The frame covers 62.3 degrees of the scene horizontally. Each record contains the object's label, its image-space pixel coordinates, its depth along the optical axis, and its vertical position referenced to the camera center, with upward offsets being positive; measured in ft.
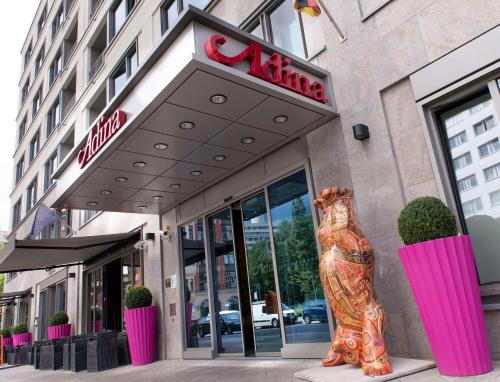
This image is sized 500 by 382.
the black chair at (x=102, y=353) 28.40 -2.30
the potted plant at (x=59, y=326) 43.42 -0.31
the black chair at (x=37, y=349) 36.96 -2.10
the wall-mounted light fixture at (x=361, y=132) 17.22 +6.33
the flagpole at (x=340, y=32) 18.27 +11.35
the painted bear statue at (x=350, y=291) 13.20 +0.00
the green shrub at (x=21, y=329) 56.24 -0.19
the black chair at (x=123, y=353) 30.49 -2.66
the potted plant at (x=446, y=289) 11.62 -0.25
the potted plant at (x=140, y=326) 28.60 -0.79
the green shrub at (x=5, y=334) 59.31 -0.64
